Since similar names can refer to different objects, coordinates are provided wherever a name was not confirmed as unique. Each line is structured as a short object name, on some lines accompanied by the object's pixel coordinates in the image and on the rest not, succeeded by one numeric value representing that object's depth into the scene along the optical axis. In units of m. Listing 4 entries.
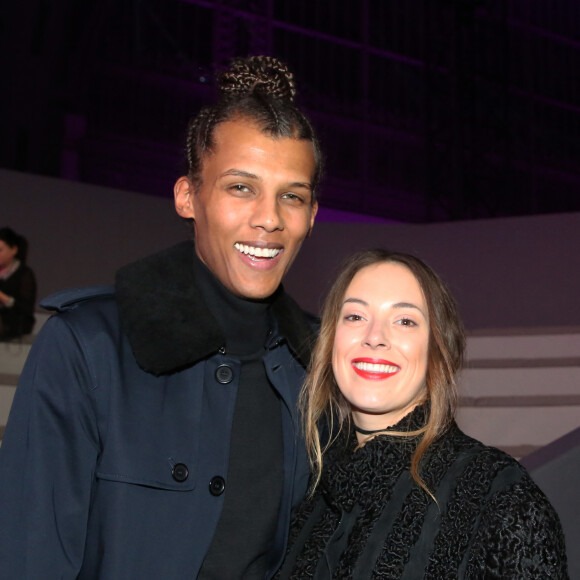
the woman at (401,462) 1.42
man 1.45
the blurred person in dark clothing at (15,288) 4.63
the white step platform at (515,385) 4.23
